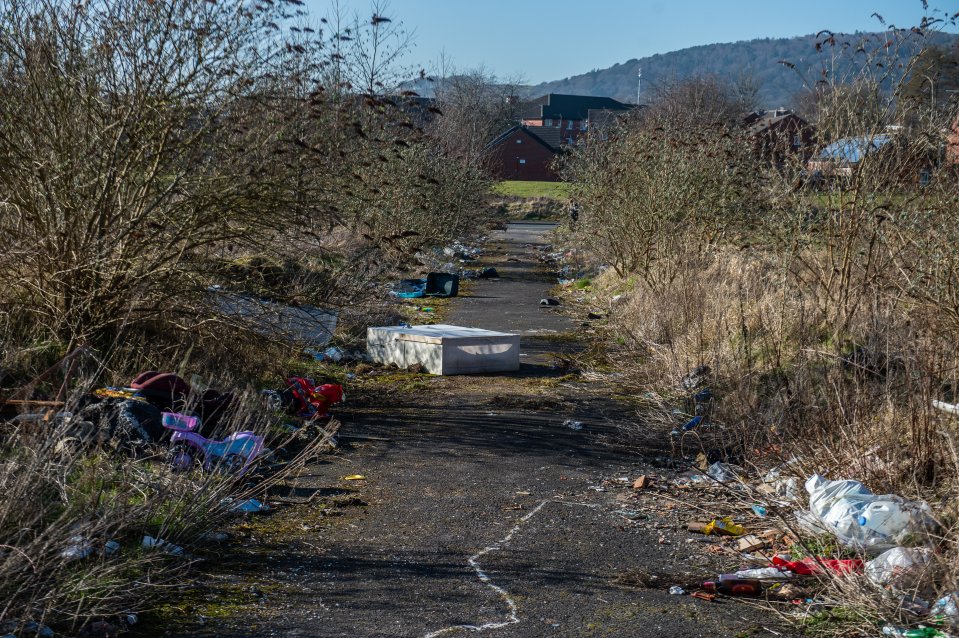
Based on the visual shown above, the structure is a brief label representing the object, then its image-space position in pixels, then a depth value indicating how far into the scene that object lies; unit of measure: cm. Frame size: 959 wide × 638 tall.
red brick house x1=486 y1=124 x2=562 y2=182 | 7575
